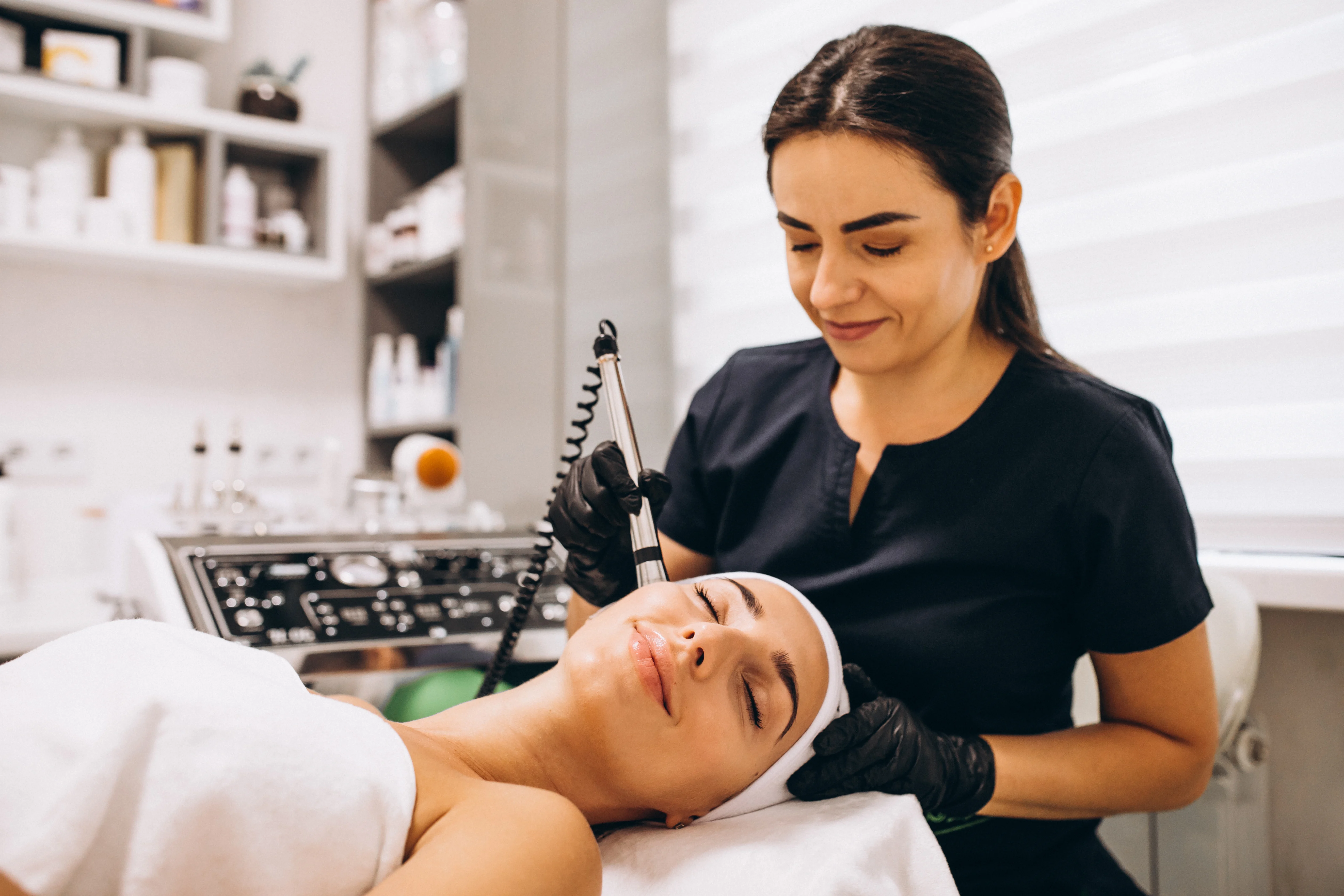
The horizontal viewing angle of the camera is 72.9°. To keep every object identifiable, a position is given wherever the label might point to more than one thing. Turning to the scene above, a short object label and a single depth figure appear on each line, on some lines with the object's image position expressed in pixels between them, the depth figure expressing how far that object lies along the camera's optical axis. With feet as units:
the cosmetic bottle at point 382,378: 8.80
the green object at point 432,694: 4.46
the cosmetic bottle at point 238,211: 7.85
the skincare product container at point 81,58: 7.06
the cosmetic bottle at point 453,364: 8.28
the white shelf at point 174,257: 7.06
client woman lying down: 2.11
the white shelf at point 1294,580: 4.09
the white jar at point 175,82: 7.57
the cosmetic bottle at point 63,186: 7.09
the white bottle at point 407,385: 8.69
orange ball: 6.66
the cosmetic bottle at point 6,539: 6.48
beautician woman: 3.24
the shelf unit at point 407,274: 9.02
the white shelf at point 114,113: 6.91
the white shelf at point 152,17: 7.00
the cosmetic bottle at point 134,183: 7.36
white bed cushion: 2.59
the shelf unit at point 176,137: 7.05
